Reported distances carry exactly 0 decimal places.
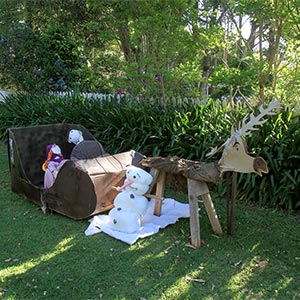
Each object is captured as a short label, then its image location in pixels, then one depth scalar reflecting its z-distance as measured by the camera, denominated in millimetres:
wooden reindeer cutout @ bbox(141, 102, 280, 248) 2922
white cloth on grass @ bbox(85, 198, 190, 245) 3357
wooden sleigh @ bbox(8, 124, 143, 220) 3598
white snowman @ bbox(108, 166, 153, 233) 3414
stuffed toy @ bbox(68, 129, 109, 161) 4365
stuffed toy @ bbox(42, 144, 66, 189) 4102
